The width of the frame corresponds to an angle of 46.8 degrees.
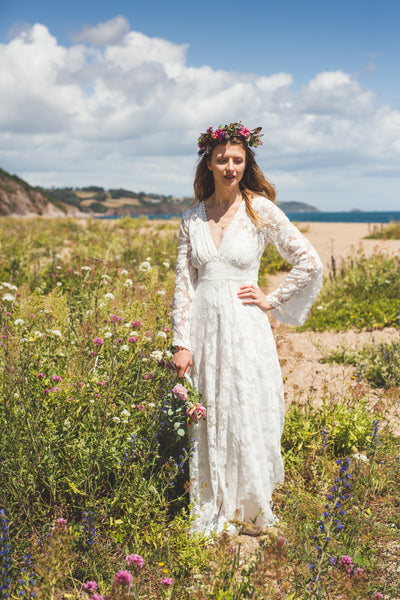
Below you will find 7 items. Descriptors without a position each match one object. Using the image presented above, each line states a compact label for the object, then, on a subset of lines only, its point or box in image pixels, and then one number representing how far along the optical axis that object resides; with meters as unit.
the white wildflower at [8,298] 3.65
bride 2.81
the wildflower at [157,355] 3.01
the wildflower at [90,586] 1.93
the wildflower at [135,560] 1.94
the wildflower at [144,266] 4.89
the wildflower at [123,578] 1.74
